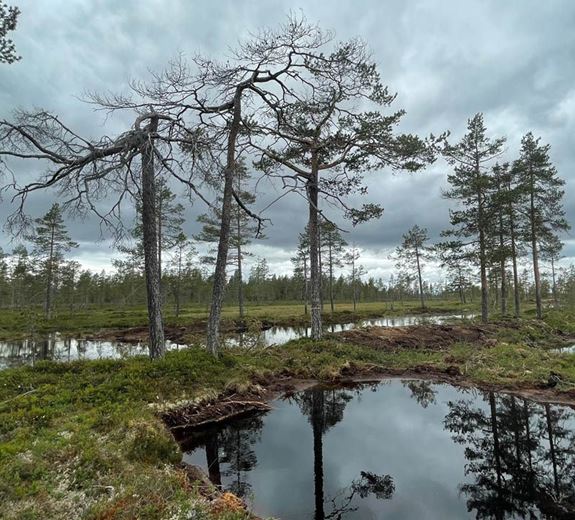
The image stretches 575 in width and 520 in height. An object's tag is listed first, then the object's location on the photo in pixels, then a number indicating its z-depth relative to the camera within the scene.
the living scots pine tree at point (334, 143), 14.02
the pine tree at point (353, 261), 51.62
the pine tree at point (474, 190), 25.58
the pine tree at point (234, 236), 36.44
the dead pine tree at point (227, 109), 11.49
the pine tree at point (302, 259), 48.46
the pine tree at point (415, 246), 56.09
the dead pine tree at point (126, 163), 10.19
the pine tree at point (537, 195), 27.34
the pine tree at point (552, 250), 29.88
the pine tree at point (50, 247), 42.41
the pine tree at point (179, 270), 43.70
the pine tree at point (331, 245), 44.59
